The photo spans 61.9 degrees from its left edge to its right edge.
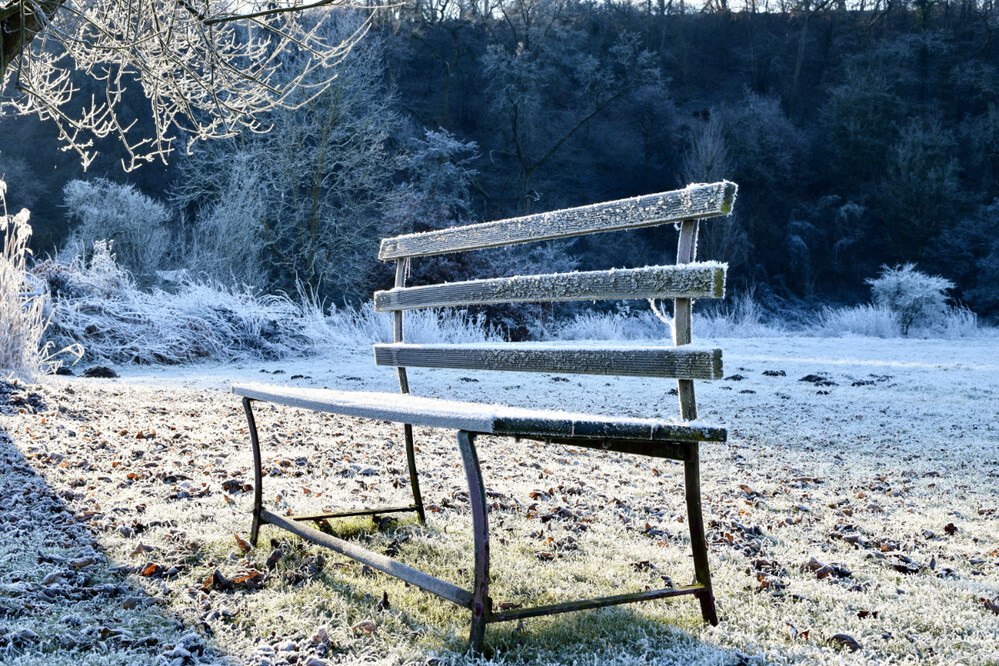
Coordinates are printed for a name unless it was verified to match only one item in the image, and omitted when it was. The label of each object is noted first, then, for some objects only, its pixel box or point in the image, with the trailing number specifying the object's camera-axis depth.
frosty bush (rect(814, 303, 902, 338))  17.77
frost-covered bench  1.81
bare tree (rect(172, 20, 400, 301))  21.72
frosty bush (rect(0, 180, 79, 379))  6.35
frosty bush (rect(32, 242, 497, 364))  10.70
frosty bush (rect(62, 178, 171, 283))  19.55
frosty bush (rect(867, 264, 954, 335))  18.91
